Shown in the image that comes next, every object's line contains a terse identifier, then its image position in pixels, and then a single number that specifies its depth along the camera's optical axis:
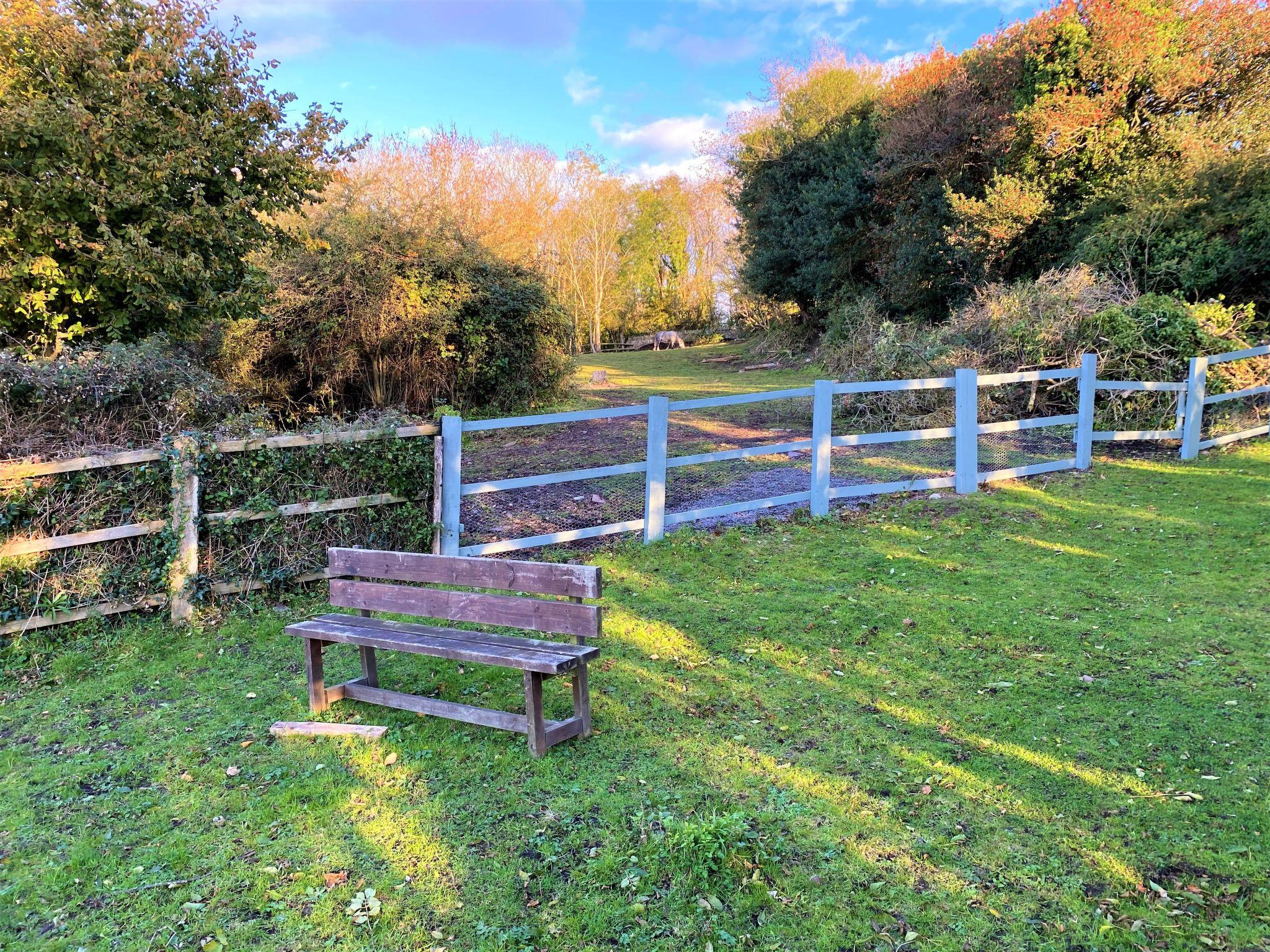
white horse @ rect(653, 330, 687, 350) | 39.16
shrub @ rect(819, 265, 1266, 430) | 11.42
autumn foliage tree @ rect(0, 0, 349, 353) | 8.27
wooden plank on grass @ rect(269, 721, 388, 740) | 3.83
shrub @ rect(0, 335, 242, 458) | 5.08
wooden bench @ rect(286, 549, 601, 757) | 3.55
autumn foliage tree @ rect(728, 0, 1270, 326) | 13.90
